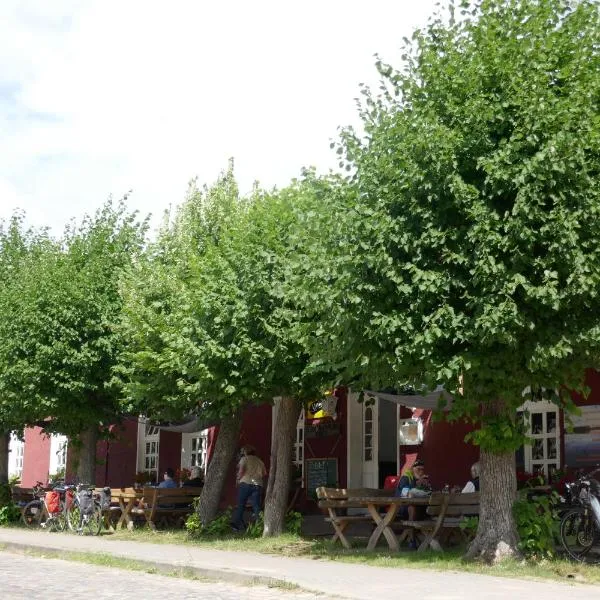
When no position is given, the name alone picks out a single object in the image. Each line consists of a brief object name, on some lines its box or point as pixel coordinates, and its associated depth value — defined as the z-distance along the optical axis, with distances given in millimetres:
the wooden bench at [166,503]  20516
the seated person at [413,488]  15656
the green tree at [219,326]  16203
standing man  19141
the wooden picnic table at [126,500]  20988
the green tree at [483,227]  11594
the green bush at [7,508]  25016
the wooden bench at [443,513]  14789
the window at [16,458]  39188
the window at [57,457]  33531
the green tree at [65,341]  21422
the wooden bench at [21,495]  26750
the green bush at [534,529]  12844
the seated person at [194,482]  23031
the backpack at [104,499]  20531
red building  16766
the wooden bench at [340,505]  15788
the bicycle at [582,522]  13055
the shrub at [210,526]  19000
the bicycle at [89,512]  20406
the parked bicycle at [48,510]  21734
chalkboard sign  21844
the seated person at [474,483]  15523
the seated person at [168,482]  22672
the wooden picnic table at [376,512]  15039
